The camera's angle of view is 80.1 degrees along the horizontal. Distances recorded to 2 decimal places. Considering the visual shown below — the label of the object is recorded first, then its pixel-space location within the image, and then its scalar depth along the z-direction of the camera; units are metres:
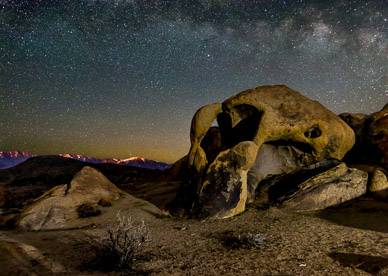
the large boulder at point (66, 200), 8.98
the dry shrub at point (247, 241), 4.93
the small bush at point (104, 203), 11.54
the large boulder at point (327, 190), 8.02
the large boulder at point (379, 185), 8.30
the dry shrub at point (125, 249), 4.30
